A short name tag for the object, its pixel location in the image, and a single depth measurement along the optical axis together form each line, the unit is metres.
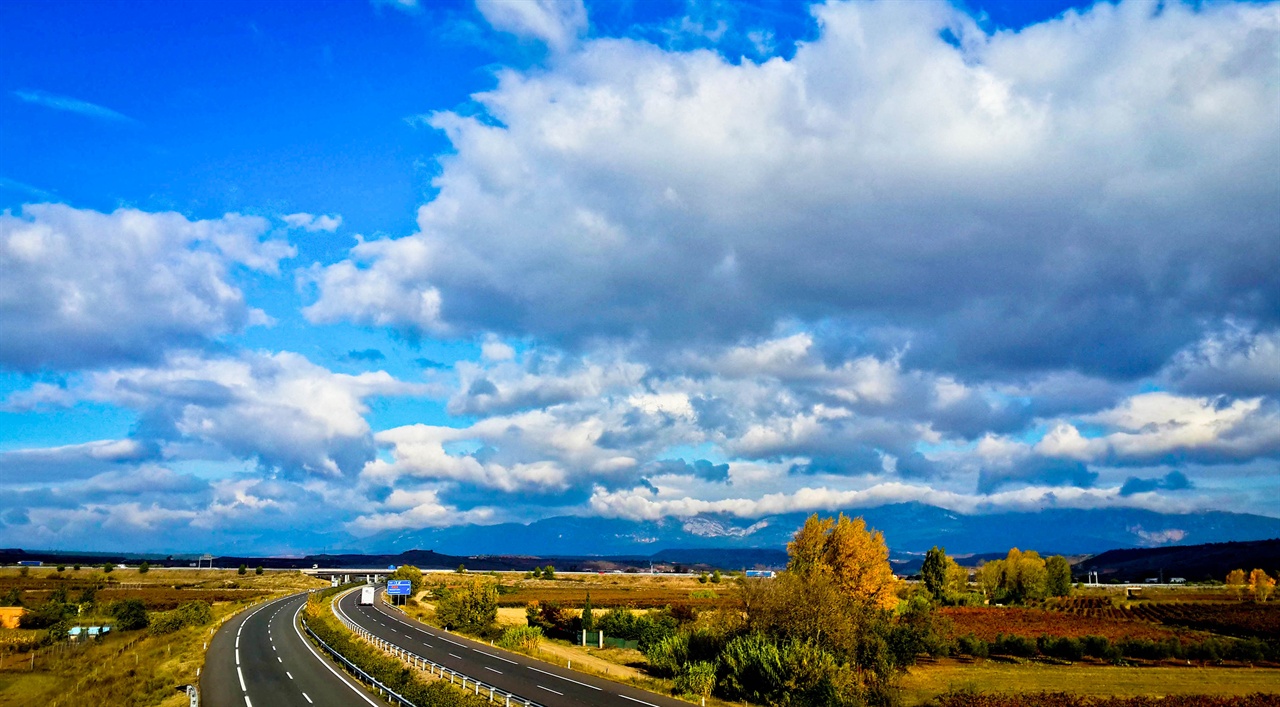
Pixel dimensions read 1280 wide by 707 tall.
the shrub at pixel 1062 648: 70.19
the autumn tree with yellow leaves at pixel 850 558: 75.12
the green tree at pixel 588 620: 76.69
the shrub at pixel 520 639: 67.44
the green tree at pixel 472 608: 79.62
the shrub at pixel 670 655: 52.67
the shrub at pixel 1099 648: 70.00
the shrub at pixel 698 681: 46.94
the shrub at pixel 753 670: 44.94
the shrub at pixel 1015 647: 71.62
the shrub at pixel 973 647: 70.44
